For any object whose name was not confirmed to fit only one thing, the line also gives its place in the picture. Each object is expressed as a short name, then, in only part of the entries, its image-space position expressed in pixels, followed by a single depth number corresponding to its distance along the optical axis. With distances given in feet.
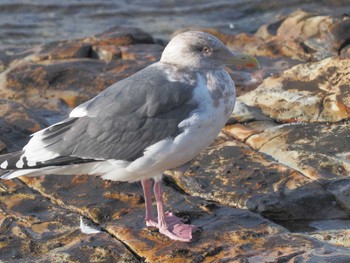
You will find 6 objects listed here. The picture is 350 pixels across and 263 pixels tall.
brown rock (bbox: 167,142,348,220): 37.50
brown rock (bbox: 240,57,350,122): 46.11
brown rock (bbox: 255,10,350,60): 65.57
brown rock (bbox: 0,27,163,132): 54.70
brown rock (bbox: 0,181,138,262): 33.94
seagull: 34.27
